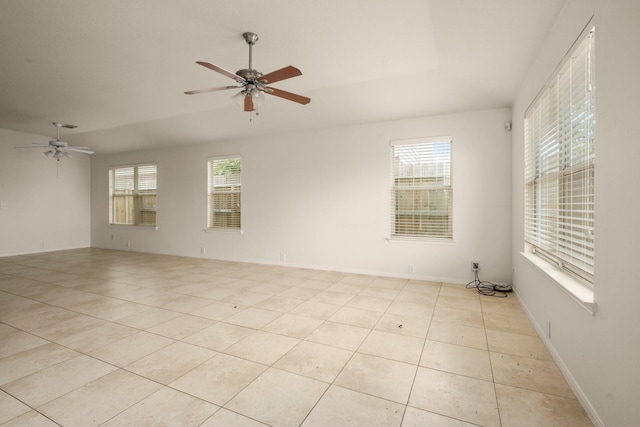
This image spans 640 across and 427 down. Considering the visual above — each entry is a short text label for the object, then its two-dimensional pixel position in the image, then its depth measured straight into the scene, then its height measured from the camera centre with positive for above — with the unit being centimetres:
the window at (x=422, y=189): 474 +39
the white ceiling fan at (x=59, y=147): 585 +128
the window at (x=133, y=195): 768 +47
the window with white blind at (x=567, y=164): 190 +38
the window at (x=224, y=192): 655 +45
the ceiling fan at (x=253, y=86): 257 +115
